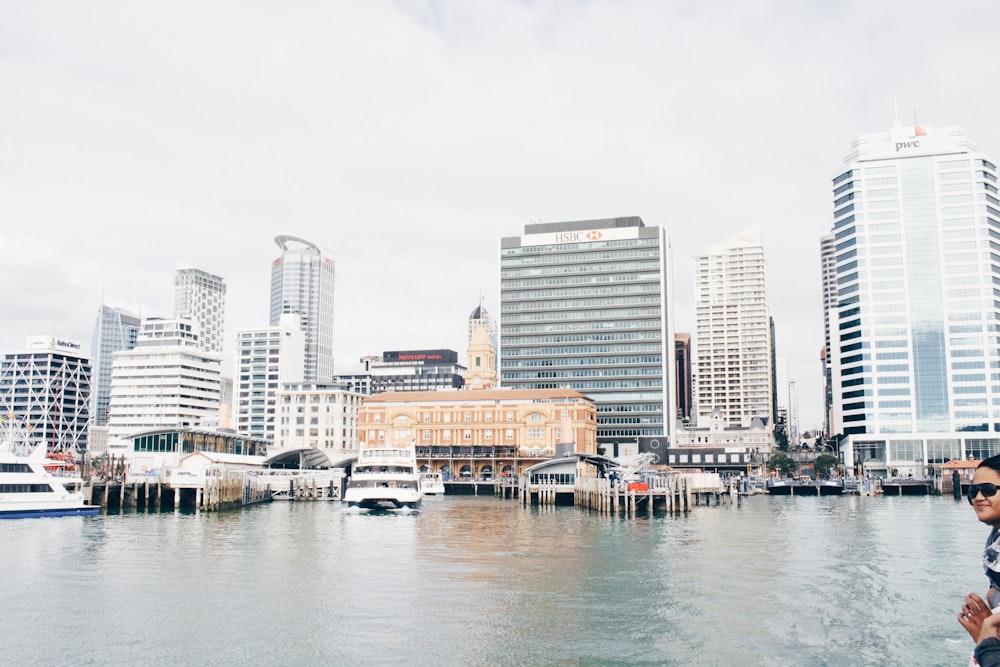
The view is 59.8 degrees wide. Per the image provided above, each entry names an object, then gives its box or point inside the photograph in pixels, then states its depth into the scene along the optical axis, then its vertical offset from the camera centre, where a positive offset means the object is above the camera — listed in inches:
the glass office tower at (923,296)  7465.6 +1110.9
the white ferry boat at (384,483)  3732.8 -255.6
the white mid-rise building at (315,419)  7500.0 +52.0
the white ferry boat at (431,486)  5536.4 -389.2
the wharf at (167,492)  3878.0 -310.8
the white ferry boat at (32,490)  3149.6 -240.8
